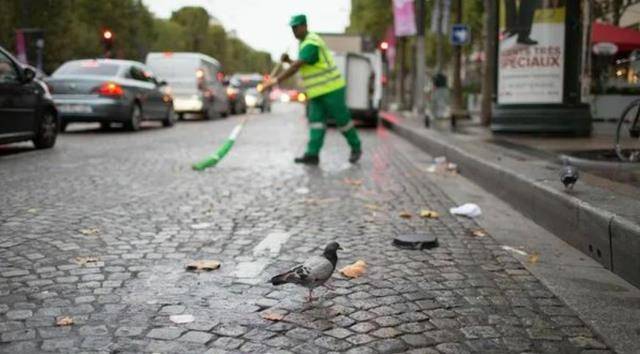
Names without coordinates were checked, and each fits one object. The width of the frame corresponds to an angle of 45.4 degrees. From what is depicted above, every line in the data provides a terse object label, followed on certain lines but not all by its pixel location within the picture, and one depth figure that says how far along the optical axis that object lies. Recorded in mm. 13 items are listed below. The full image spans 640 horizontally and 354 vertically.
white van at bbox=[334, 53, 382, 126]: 21672
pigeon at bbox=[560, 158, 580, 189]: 5711
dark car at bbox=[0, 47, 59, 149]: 10578
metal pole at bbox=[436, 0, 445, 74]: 22875
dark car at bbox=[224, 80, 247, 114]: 30328
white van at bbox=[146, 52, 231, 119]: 23188
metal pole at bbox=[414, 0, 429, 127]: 24078
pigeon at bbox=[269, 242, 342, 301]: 3744
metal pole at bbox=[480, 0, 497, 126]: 16078
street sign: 19812
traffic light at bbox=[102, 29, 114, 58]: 18491
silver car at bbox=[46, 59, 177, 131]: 15680
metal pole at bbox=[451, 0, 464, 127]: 21875
